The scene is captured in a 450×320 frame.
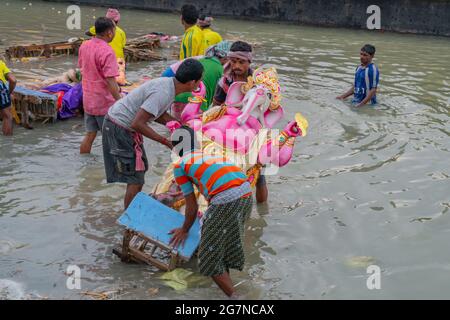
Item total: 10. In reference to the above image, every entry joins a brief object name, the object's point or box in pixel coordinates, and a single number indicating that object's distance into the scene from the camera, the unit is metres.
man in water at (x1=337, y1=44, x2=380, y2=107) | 9.70
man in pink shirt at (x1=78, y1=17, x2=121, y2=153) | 6.61
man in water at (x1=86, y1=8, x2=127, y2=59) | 9.33
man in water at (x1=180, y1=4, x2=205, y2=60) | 7.98
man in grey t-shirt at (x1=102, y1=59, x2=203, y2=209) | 4.71
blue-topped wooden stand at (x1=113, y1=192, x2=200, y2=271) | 4.44
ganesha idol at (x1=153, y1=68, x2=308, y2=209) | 4.92
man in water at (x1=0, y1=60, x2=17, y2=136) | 7.78
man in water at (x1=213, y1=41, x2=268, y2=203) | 5.44
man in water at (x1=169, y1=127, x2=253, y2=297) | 4.01
